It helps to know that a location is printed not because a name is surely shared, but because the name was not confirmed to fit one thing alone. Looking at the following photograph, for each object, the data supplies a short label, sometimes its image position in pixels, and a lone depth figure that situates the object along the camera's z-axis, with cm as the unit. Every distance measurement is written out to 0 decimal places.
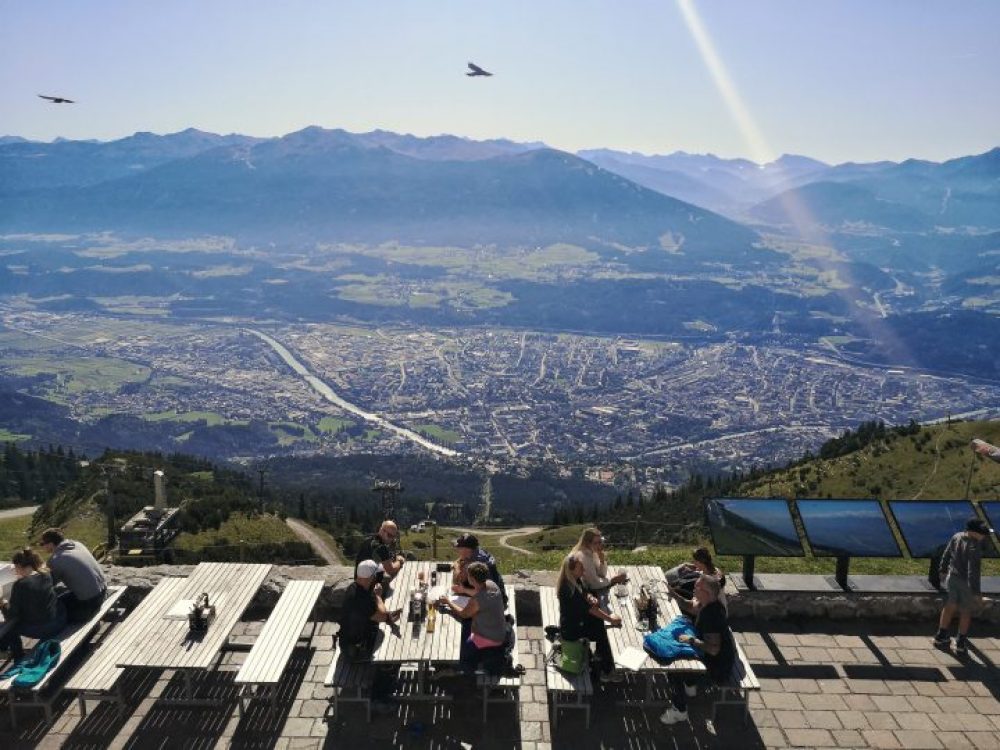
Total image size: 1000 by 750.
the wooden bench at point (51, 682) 853
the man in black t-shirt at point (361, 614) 895
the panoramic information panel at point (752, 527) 1103
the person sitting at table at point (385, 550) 1052
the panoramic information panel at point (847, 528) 1121
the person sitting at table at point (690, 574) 950
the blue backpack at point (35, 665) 847
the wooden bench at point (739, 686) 863
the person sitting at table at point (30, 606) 924
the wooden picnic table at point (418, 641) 890
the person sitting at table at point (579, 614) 899
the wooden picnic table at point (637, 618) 882
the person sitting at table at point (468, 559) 976
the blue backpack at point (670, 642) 886
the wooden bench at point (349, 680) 865
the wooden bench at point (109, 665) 850
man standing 1045
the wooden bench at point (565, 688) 861
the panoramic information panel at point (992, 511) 1203
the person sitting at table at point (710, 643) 867
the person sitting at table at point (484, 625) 890
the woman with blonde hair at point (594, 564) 984
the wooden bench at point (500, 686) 868
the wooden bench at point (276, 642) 866
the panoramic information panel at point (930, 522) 1137
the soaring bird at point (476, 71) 2520
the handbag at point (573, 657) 883
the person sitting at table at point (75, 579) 982
